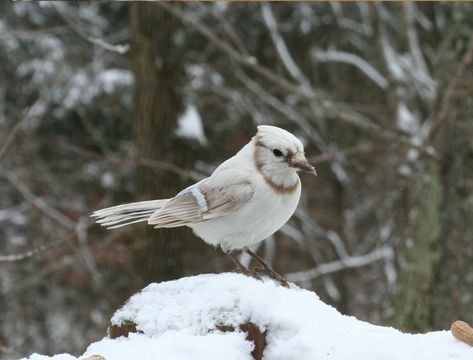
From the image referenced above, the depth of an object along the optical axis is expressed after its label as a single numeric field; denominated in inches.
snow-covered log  173.2
